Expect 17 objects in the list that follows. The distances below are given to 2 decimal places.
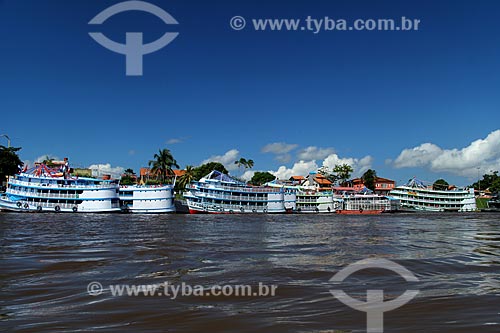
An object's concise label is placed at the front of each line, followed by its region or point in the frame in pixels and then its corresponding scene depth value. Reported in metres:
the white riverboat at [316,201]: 78.88
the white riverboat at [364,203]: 80.50
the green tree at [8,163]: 74.44
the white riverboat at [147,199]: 61.28
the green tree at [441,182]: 131.84
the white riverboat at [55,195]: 57.28
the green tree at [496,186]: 103.25
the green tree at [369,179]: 116.56
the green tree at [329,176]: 122.81
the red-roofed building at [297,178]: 122.78
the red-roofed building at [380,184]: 122.36
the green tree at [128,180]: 93.28
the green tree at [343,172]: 120.19
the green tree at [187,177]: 98.94
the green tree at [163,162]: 87.31
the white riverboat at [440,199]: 89.69
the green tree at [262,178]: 122.25
